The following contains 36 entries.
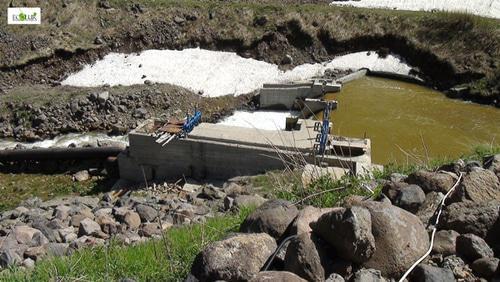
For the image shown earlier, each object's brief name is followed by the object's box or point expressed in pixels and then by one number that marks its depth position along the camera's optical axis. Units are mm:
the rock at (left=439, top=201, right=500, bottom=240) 3980
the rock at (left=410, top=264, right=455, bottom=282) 3523
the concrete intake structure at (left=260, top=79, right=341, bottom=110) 23391
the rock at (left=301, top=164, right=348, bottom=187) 6324
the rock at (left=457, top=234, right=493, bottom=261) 3758
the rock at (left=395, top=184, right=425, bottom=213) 4488
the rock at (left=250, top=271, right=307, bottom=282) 3463
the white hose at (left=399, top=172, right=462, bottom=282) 3584
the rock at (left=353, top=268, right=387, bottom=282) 3535
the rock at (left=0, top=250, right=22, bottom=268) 7508
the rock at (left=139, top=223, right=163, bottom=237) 9601
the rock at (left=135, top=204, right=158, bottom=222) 11648
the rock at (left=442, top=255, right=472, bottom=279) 3664
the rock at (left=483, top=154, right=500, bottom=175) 5109
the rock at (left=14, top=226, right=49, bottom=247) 9680
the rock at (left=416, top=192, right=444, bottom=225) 4395
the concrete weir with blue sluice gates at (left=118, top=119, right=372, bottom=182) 16906
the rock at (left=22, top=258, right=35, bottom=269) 7422
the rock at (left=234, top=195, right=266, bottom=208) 8848
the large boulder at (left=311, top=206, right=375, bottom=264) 3501
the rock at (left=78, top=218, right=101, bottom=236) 10648
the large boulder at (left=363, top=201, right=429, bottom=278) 3664
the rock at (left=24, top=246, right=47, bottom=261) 8383
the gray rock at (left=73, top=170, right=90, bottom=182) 19484
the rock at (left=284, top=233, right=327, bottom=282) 3615
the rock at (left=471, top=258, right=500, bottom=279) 3598
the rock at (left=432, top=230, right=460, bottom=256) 3852
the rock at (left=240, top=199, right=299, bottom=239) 4422
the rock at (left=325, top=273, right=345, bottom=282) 3529
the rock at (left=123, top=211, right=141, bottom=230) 11094
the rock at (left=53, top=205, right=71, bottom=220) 13088
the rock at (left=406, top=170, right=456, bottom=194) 4715
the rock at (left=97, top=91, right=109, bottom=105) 22953
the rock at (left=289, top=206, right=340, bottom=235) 4145
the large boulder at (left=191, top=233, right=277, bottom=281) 3883
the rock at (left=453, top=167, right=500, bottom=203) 4406
